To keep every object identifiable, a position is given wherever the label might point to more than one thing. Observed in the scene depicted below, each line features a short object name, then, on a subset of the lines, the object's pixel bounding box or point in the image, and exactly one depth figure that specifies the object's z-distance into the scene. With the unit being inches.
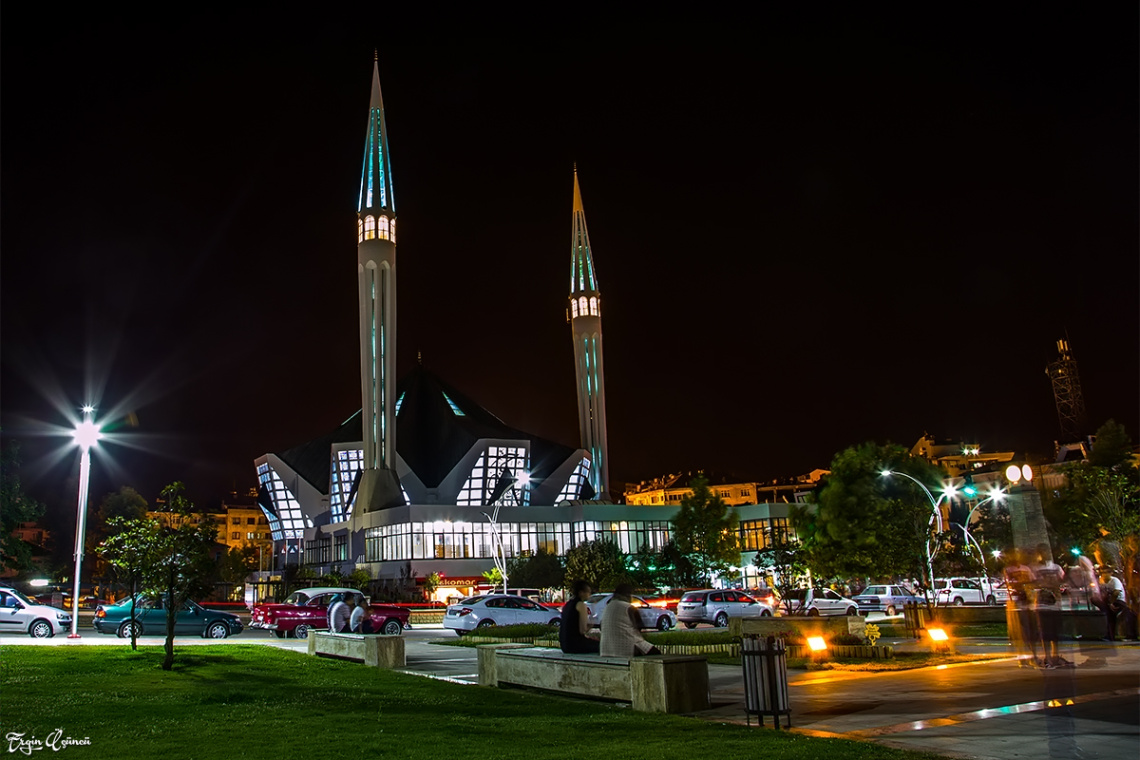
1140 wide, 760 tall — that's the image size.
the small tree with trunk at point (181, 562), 639.8
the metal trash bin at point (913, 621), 823.1
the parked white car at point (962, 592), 1547.7
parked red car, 1048.8
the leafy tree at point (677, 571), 2388.0
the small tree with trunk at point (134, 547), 644.7
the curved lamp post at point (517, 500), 1947.2
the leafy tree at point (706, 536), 2405.3
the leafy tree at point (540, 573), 2284.7
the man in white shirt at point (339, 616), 979.3
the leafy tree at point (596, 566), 1827.0
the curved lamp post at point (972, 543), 1702.5
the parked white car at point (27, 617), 1013.2
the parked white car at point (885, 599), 1546.6
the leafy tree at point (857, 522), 1210.0
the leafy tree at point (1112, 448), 2219.5
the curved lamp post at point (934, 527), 1115.4
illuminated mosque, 2856.8
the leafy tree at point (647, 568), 2346.7
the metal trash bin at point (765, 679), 355.3
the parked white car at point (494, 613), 1083.9
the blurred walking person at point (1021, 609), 457.4
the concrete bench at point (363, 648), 645.9
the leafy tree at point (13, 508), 1318.9
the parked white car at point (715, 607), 1216.2
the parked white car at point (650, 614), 1127.0
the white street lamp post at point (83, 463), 965.2
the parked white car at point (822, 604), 1258.0
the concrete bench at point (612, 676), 392.2
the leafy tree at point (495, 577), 2219.5
